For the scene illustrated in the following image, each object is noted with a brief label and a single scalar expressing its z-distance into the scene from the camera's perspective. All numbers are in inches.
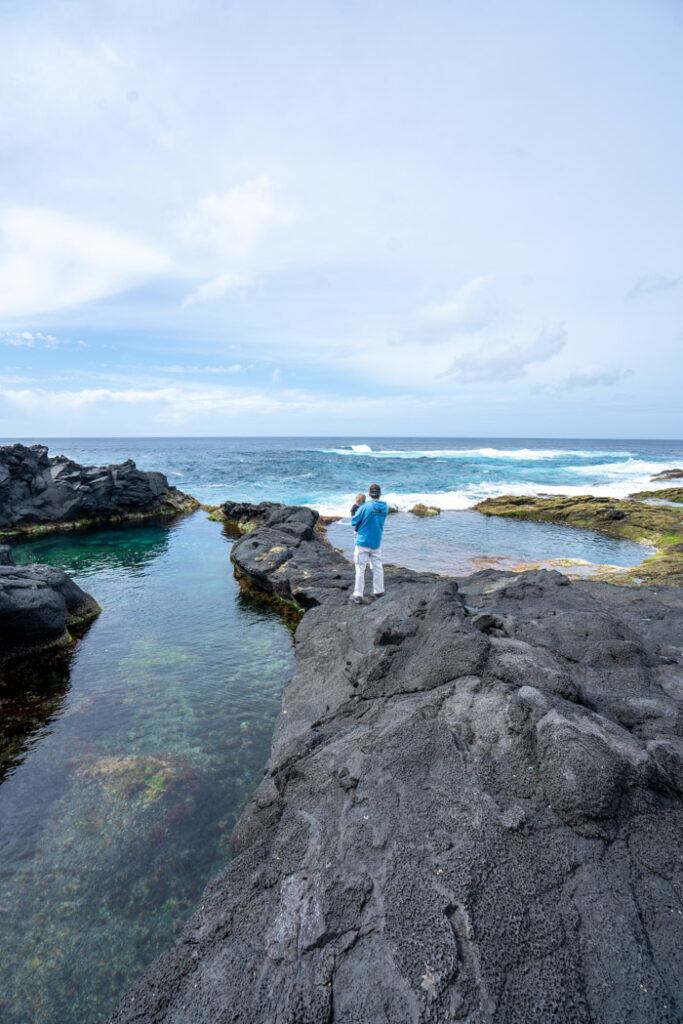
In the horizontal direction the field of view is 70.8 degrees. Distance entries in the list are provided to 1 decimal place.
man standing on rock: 459.8
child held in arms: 478.6
